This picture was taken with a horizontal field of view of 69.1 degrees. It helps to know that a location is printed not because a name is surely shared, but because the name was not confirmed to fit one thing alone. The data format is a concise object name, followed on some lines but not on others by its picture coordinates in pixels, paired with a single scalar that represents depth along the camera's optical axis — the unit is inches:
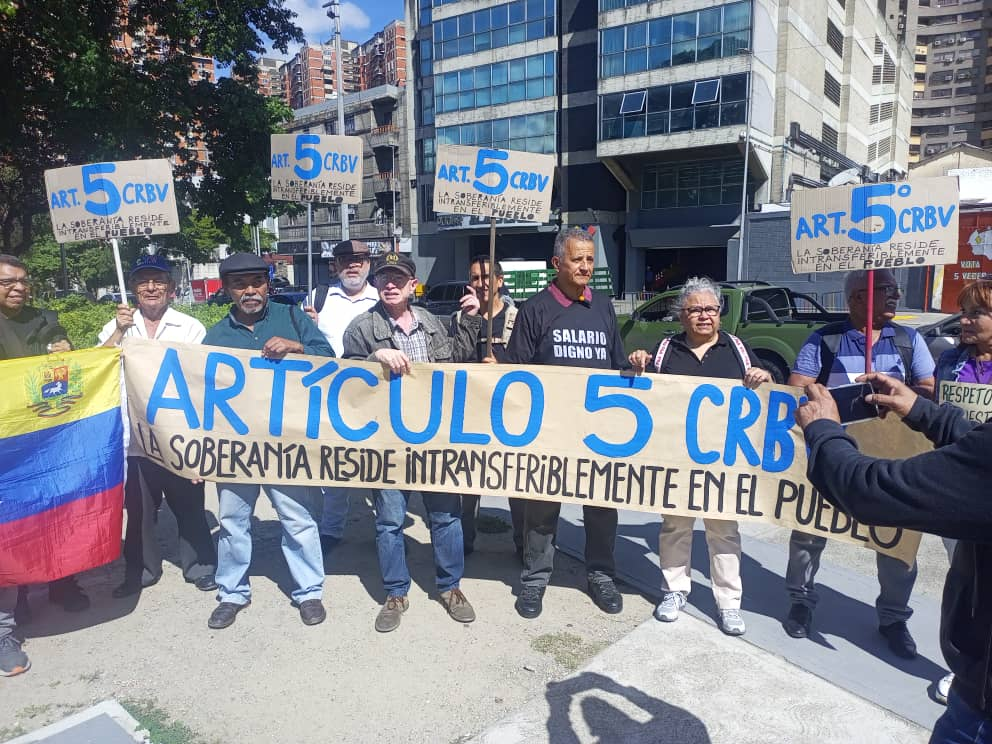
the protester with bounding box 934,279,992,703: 134.1
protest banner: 149.3
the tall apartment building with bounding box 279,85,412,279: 2079.2
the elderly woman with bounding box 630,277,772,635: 147.9
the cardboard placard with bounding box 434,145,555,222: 197.0
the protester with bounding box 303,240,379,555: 213.9
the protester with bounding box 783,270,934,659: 140.9
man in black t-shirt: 155.6
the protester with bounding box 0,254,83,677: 153.5
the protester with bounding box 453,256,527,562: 180.9
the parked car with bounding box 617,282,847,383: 382.3
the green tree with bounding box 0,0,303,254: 424.2
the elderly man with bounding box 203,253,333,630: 153.3
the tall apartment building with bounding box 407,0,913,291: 1192.2
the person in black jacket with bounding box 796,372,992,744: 59.5
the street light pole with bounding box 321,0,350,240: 1154.8
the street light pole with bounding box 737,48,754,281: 1135.6
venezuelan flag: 137.4
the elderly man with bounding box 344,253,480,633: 153.8
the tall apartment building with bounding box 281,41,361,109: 5359.3
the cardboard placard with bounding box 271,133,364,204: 274.7
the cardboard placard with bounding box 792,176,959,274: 143.2
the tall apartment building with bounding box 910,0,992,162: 3102.9
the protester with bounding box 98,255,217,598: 166.4
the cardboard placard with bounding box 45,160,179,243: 180.5
